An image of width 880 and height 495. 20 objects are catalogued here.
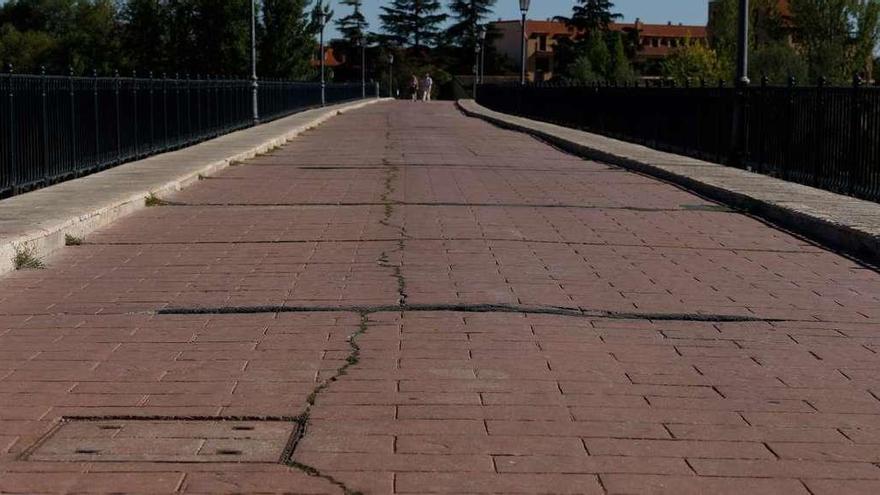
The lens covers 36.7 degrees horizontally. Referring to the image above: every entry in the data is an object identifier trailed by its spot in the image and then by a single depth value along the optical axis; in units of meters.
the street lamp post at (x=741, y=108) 20.22
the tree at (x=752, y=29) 98.25
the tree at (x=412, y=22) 154.88
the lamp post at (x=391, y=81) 120.08
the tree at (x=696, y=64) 99.31
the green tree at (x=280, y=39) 106.56
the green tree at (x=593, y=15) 149.00
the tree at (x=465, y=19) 153.75
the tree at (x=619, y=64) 133.38
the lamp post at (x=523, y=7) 47.39
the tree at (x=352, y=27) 147.35
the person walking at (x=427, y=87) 86.17
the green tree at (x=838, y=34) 94.75
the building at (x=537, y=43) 186.75
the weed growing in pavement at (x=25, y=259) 9.87
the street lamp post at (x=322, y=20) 62.75
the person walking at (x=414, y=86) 88.92
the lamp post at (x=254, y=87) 37.53
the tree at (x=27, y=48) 133.88
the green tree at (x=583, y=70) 127.50
